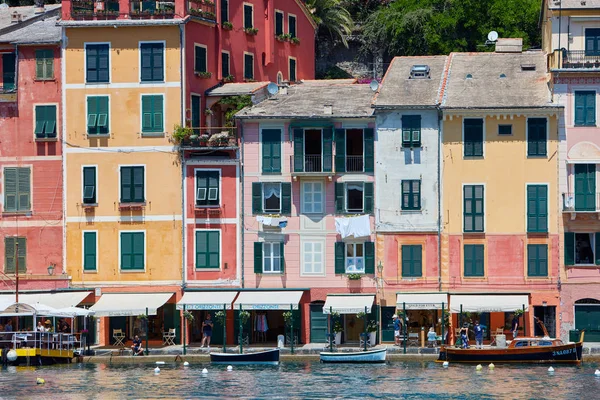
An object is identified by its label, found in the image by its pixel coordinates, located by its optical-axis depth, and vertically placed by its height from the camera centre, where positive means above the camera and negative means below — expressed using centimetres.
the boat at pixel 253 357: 9206 -679
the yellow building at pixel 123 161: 9888 +311
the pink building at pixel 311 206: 9756 +69
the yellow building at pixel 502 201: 9581 +88
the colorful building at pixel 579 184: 9525 +173
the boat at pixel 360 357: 9175 -673
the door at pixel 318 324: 9750 -544
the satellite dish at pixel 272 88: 10112 +709
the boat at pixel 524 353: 9031 -649
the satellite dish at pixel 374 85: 10075 +719
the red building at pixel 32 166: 9994 +291
